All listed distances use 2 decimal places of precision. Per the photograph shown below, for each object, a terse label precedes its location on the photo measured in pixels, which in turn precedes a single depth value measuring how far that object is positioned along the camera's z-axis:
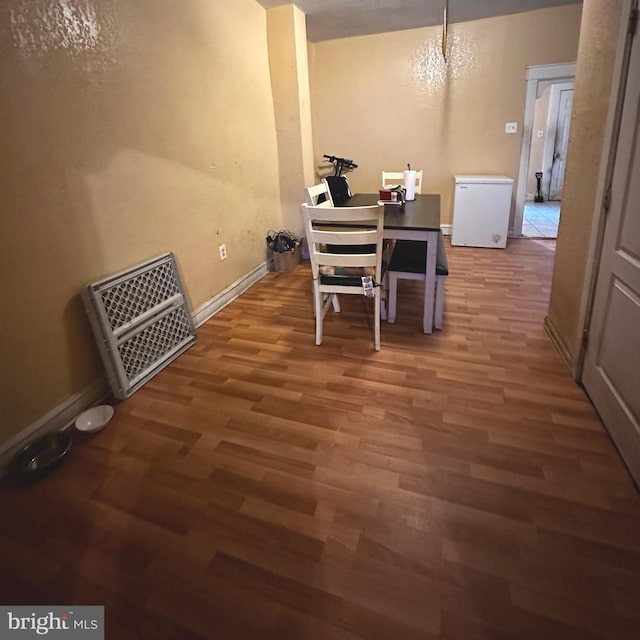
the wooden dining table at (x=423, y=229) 2.26
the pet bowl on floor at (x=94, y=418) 1.80
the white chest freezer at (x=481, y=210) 4.11
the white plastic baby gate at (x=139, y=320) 1.92
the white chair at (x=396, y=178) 3.71
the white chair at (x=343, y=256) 2.05
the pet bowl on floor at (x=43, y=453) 1.58
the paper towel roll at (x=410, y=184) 3.04
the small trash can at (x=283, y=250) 3.81
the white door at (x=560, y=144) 6.80
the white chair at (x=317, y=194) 2.73
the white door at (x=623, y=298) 1.44
